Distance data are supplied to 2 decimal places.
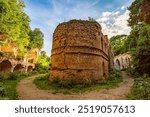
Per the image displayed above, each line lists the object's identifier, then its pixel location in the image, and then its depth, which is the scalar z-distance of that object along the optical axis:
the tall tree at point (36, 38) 39.51
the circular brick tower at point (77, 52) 15.36
